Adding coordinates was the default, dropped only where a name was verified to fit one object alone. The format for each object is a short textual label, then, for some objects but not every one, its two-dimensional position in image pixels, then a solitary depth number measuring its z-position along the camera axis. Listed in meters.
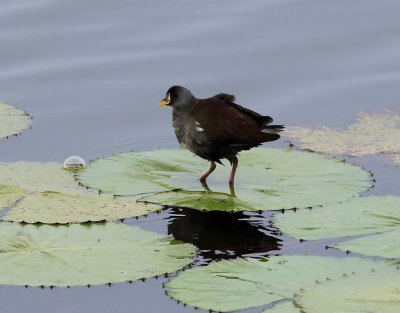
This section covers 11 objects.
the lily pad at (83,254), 9.98
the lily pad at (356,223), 10.80
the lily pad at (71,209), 11.82
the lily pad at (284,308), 8.86
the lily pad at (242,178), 12.61
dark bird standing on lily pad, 13.39
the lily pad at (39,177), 13.09
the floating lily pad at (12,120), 16.14
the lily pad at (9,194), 12.45
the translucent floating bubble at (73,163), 14.23
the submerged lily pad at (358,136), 15.46
